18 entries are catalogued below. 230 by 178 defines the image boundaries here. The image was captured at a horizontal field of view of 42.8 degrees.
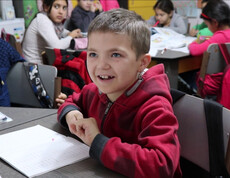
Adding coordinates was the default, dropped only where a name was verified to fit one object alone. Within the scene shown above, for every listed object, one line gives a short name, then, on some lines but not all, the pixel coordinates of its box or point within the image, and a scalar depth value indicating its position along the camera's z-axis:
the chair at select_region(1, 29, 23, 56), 2.57
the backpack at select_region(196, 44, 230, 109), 2.21
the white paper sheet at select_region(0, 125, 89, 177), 0.81
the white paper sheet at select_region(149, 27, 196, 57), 2.71
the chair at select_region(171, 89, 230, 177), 0.97
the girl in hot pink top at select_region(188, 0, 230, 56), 2.53
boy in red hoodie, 0.75
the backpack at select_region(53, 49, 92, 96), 2.00
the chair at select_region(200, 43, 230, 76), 2.26
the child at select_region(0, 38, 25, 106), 1.71
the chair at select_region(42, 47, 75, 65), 2.17
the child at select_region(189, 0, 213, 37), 3.31
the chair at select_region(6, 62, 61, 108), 1.53
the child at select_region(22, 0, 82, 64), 2.62
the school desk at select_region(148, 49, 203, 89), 2.40
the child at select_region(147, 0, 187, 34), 3.82
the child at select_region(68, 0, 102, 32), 3.63
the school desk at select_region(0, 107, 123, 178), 0.76
